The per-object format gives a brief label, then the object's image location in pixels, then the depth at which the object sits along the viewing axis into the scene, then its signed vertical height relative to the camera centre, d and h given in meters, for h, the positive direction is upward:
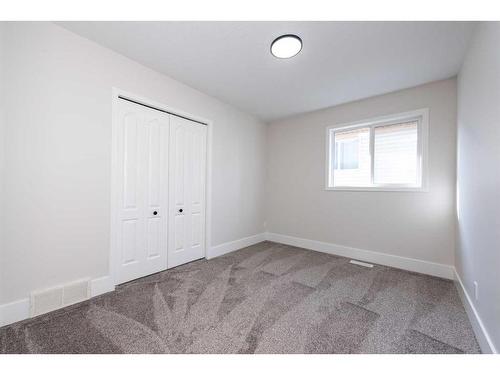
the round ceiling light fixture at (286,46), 1.91 +1.39
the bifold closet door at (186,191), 2.80 -0.08
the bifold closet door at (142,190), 2.33 -0.06
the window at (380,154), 2.85 +0.54
